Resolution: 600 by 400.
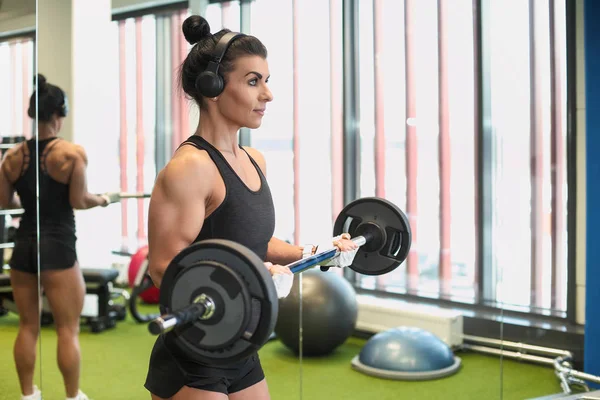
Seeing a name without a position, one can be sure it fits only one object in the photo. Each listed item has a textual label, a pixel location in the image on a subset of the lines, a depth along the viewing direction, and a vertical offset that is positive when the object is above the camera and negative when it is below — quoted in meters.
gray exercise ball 3.81 -0.64
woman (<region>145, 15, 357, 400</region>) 1.62 +0.00
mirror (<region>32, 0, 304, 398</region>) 2.66 +0.21
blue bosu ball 3.75 -0.86
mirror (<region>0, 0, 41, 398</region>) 2.59 +0.01
